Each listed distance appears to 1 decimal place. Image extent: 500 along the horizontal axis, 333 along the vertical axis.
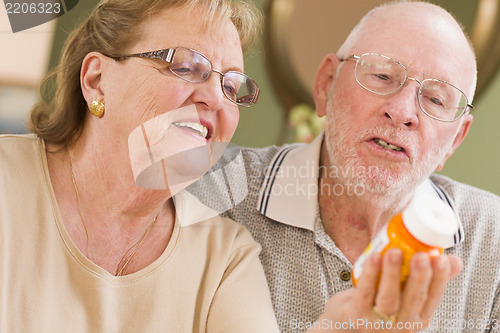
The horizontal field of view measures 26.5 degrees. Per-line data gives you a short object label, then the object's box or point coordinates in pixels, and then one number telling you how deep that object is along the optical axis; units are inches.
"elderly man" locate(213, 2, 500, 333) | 40.6
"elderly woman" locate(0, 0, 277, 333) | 35.9
